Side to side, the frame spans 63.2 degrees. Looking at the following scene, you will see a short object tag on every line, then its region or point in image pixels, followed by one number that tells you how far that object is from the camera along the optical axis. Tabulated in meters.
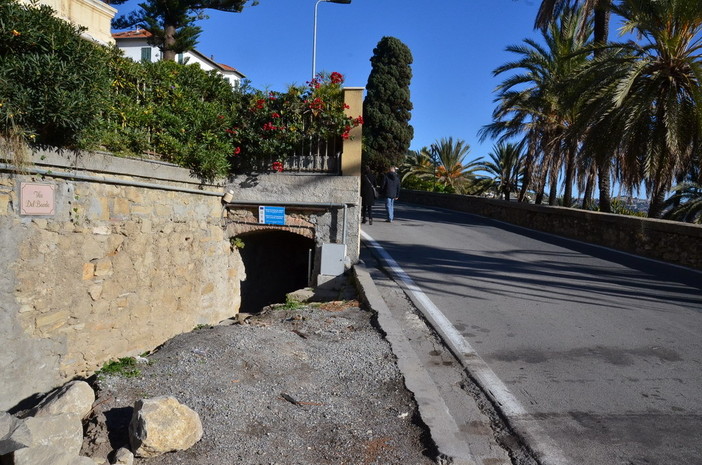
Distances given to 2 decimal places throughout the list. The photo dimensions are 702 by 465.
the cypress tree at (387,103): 30.78
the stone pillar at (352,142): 9.86
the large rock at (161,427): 3.84
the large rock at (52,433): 3.63
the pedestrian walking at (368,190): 15.60
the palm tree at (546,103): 22.64
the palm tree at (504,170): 35.41
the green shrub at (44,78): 5.45
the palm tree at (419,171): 40.72
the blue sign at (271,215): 9.95
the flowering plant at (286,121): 9.63
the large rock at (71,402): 4.35
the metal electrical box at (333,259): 9.96
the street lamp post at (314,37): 19.64
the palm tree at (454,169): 40.88
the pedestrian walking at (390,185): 16.50
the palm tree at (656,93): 13.59
